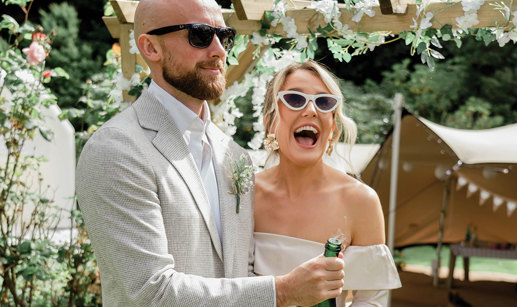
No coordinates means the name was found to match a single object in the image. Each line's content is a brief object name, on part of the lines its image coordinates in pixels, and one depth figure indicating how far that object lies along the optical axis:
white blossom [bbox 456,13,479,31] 2.63
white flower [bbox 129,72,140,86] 3.26
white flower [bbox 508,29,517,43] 2.60
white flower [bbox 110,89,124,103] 3.41
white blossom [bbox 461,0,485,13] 2.62
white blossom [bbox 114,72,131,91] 3.30
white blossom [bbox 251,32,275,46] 3.10
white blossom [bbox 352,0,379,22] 2.82
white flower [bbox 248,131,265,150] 3.74
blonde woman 2.28
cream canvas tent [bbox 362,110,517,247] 8.67
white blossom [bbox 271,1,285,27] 3.01
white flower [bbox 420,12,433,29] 2.66
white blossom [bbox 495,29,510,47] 2.62
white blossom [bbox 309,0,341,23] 2.85
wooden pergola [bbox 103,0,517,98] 2.66
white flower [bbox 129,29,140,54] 3.13
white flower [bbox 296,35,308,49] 2.96
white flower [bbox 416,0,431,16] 2.69
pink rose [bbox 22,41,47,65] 3.91
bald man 1.69
